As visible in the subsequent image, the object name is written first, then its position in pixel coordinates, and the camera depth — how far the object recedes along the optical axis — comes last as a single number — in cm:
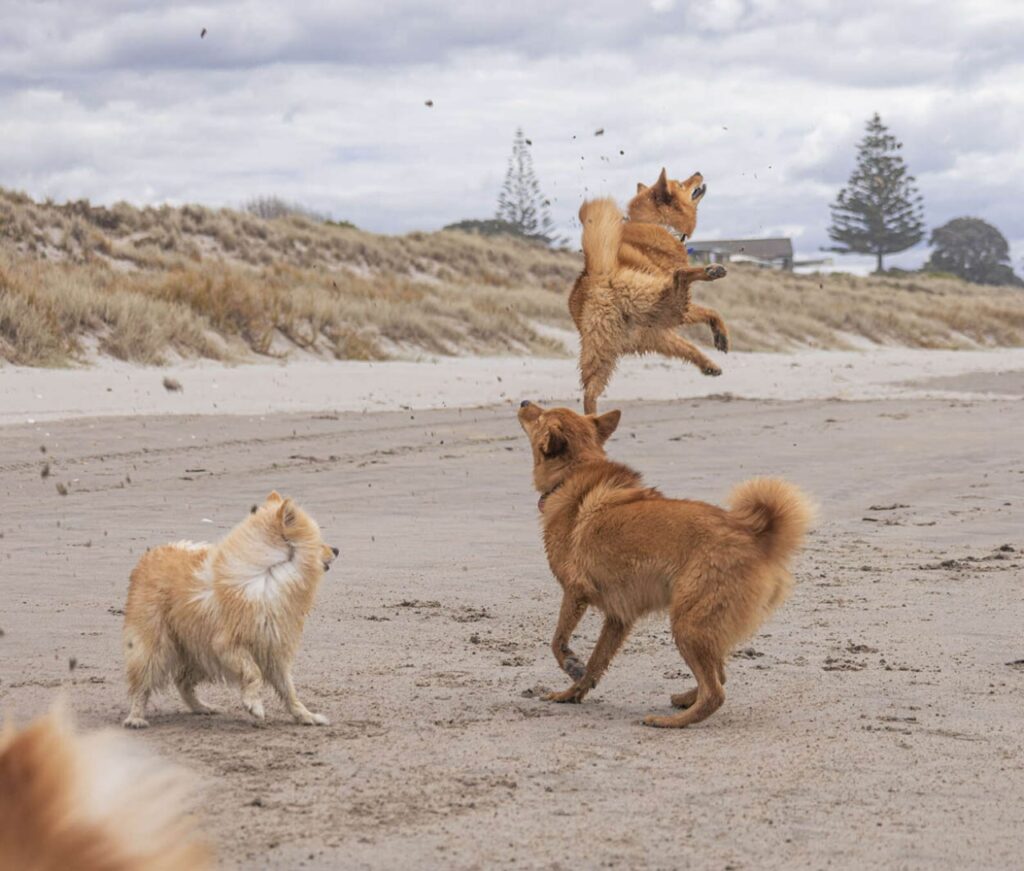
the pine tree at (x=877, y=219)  8388
